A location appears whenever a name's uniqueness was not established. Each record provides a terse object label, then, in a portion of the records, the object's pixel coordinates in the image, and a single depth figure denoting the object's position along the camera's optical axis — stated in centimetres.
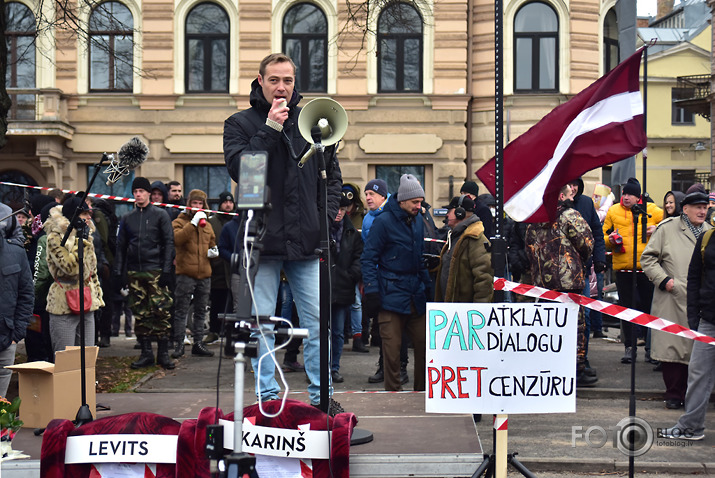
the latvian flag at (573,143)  607
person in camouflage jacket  911
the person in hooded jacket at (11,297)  689
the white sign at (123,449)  512
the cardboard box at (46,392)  620
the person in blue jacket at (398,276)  827
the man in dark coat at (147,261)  1012
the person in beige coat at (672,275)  840
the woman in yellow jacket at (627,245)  1105
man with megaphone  558
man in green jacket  823
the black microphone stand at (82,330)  587
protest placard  529
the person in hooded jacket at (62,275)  884
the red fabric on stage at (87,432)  511
